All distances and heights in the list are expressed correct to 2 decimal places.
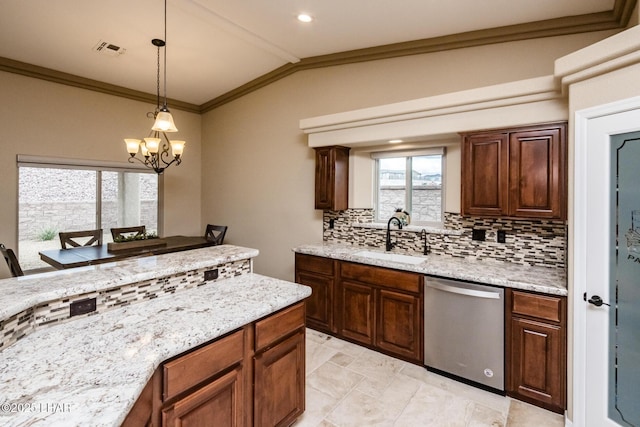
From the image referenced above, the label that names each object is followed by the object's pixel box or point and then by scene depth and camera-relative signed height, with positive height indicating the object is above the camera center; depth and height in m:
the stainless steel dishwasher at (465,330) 2.40 -0.92
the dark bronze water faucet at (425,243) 3.36 -0.30
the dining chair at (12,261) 2.98 -0.47
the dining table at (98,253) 3.21 -0.47
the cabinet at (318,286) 3.40 -0.79
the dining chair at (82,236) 3.96 -0.33
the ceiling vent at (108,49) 3.66 +1.93
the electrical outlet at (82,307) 1.53 -0.46
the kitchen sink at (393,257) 3.14 -0.45
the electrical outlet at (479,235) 3.01 -0.19
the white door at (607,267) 1.76 -0.30
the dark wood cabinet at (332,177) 3.74 +0.43
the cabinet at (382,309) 2.83 -0.90
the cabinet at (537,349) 2.19 -0.95
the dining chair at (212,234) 4.74 -0.33
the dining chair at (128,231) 4.44 -0.27
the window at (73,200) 4.21 +0.18
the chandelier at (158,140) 3.06 +0.80
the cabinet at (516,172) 2.41 +0.35
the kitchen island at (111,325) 0.96 -0.53
